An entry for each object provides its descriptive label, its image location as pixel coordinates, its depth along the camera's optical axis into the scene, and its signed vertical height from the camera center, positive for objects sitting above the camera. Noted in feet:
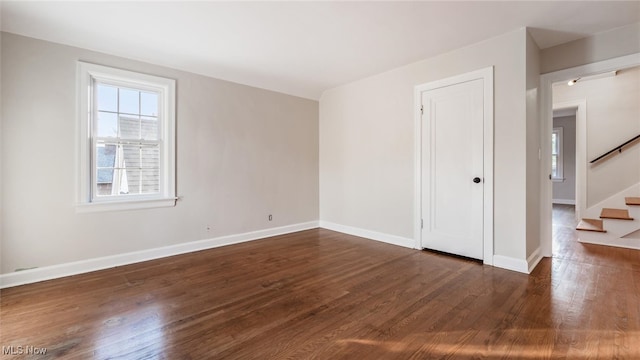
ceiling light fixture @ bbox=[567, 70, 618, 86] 15.13 +5.74
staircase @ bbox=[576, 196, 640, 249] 12.36 -2.17
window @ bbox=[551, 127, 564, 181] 27.99 +2.69
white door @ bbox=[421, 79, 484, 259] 10.82 +0.49
